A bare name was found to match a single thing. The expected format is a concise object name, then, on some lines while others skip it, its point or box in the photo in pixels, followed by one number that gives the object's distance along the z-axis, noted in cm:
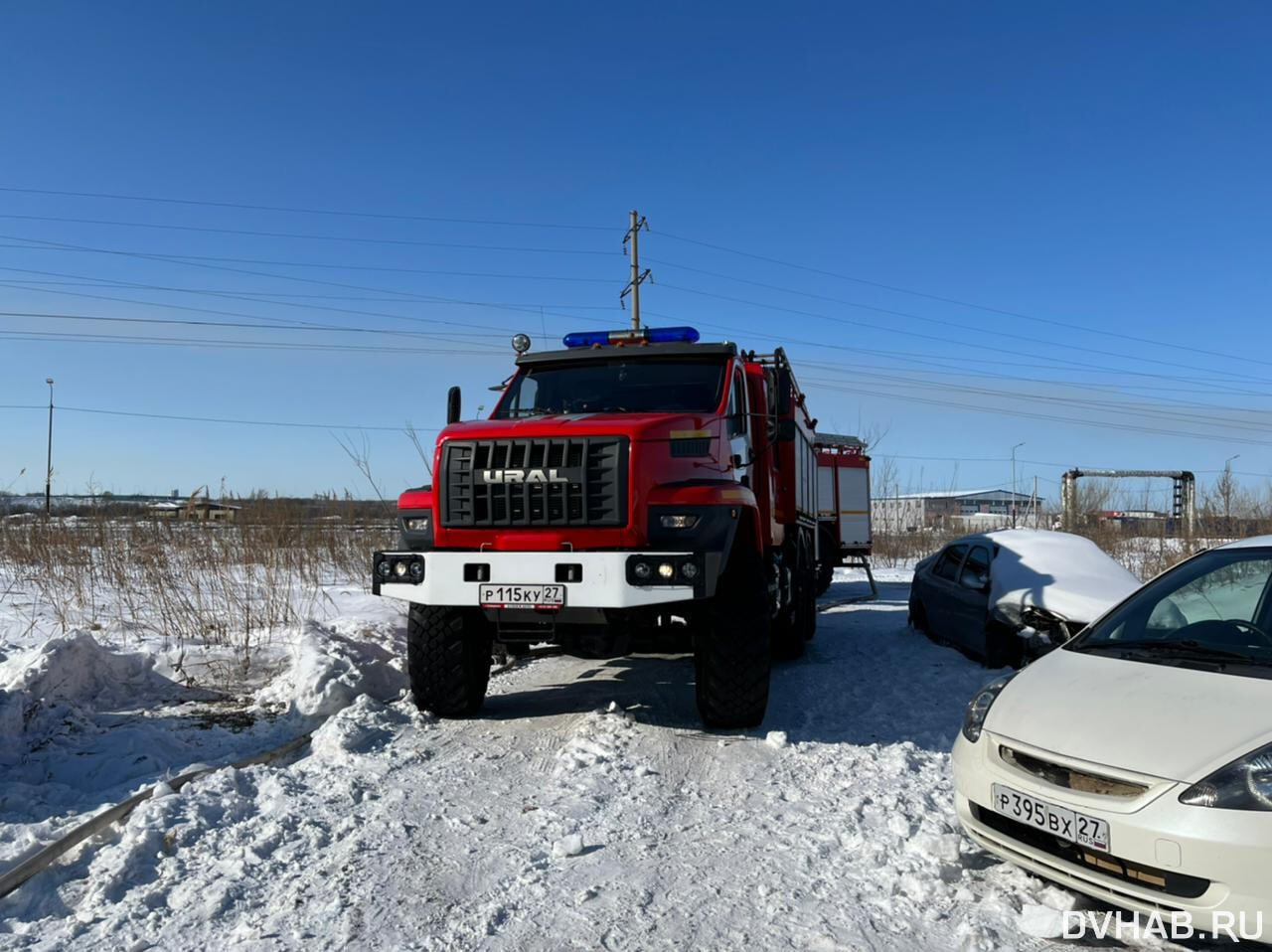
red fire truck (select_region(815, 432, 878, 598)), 1563
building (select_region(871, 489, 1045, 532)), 2902
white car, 278
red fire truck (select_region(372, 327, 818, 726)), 531
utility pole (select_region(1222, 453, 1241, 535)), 1955
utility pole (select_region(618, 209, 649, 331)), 2741
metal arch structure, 2520
